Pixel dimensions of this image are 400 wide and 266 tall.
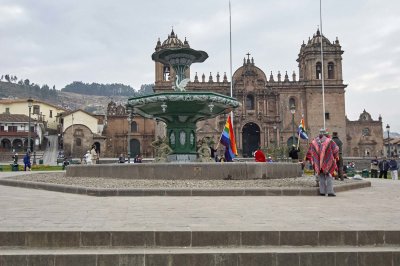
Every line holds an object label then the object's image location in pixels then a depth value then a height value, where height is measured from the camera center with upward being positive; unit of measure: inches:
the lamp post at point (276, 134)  2031.1 +99.5
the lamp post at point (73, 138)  2132.1 +95.7
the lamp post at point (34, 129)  2225.0 +154.4
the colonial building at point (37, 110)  2637.8 +301.3
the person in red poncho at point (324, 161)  365.4 -4.8
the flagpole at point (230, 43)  1449.6 +375.2
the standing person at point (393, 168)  797.2 -24.8
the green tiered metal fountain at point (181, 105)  573.9 +71.0
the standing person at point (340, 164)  522.3 -10.9
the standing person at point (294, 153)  692.4 +4.2
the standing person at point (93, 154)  898.9 +8.1
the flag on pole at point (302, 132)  1002.7 +54.3
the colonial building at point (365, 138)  2258.9 +88.2
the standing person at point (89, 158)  902.6 +0.0
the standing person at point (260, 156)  667.4 +0.1
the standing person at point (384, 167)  858.8 -24.5
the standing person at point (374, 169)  909.2 -29.5
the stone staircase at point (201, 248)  179.3 -39.4
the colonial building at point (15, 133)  2197.3 +129.6
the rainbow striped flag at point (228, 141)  789.2 +27.8
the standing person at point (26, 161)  1019.3 -6.5
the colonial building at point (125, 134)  2236.7 +119.7
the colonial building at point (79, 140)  2128.4 +88.8
